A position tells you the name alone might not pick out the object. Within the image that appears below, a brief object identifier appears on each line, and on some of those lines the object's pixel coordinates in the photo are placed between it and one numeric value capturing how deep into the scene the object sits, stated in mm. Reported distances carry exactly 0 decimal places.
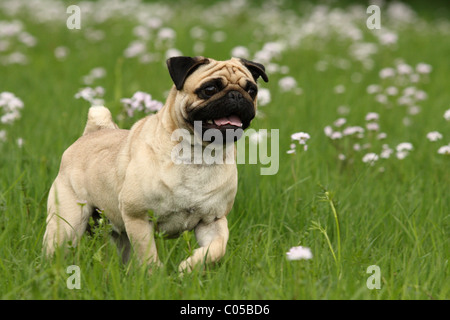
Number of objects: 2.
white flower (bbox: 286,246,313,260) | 5966
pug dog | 7578
